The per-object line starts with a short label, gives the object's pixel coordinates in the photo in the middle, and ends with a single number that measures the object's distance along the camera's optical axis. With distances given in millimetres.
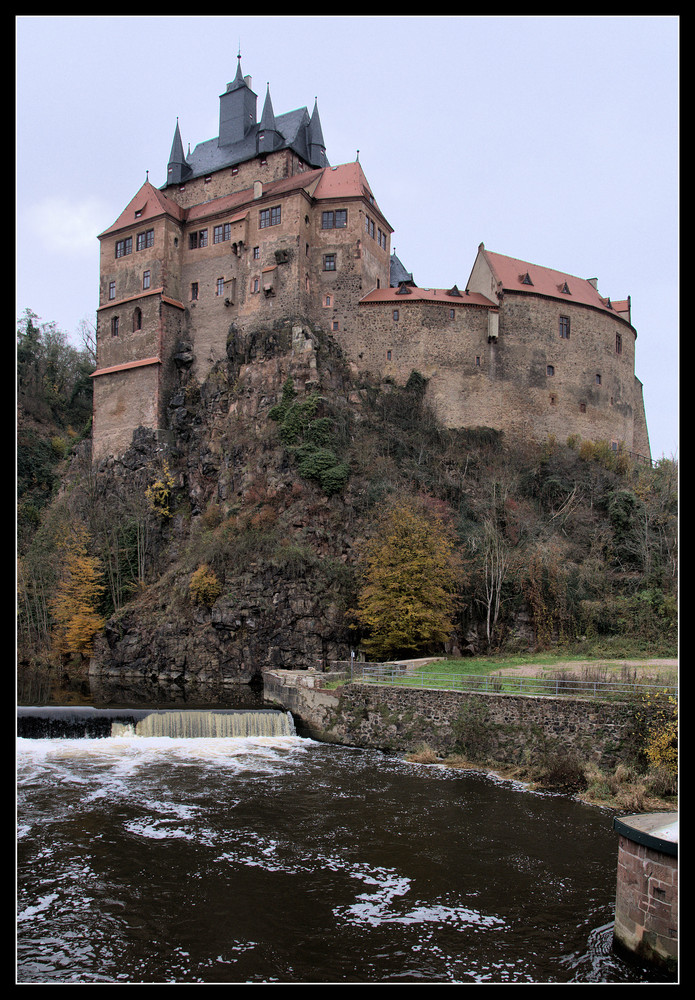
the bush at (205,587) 35844
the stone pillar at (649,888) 8398
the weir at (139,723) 22188
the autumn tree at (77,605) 38844
